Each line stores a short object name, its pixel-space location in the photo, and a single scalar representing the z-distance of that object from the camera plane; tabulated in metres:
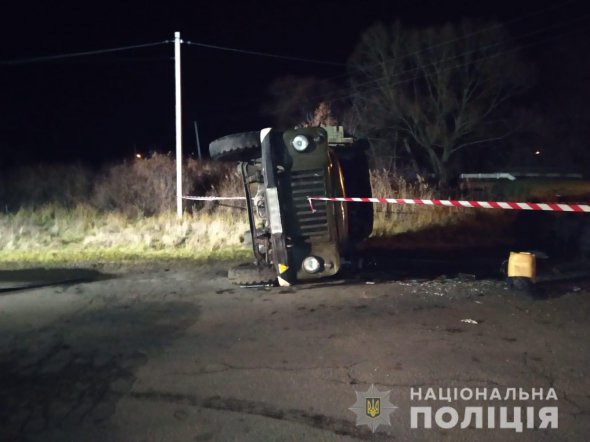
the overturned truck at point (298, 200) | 7.61
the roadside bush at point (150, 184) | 18.61
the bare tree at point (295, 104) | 37.00
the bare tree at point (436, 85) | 32.19
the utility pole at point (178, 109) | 17.03
